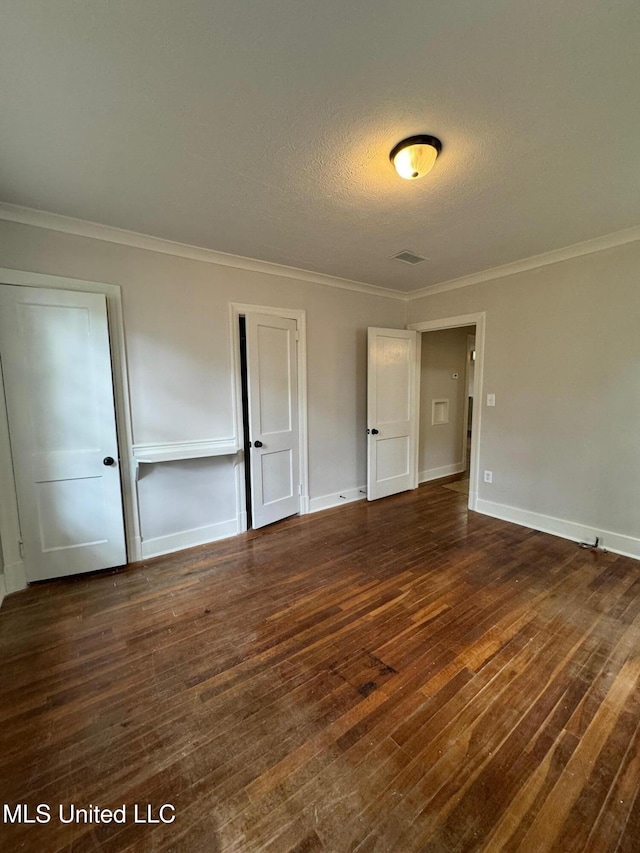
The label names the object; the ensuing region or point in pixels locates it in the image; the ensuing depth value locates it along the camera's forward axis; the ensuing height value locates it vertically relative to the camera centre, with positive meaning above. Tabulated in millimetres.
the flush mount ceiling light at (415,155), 1638 +1154
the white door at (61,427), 2318 -274
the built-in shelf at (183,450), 2793 -531
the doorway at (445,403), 4945 -253
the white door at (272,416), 3271 -286
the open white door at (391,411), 4094 -301
